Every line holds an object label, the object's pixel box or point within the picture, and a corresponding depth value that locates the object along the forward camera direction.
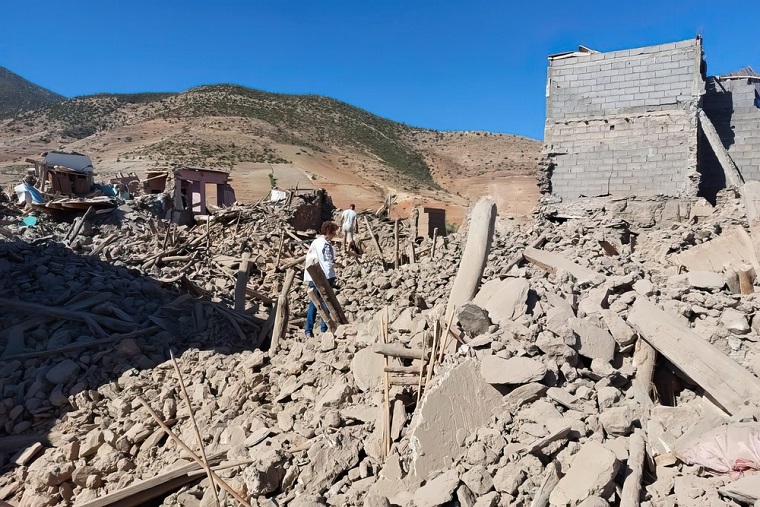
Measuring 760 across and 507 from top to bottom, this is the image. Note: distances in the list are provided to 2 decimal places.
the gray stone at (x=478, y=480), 3.12
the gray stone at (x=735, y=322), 4.34
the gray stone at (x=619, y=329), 4.36
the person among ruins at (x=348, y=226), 12.63
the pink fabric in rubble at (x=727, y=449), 2.94
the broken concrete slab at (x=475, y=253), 5.47
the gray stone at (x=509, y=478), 3.07
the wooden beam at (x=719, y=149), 10.66
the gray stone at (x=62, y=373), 5.89
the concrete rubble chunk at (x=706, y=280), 5.20
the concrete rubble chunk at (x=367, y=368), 4.59
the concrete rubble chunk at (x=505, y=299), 4.68
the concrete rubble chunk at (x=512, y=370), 3.74
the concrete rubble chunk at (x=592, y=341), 4.18
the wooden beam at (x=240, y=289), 8.78
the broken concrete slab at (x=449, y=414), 3.48
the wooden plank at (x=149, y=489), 3.93
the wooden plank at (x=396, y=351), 4.52
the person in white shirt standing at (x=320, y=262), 7.02
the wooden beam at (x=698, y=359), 3.70
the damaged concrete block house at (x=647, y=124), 10.93
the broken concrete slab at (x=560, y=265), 5.66
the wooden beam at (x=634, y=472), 2.96
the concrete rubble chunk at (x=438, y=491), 3.09
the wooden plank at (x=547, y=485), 2.97
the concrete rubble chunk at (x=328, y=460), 3.61
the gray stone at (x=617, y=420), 3.43
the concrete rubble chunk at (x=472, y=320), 4.39
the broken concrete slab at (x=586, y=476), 2.94
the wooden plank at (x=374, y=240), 12.71
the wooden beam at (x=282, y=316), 6.73
